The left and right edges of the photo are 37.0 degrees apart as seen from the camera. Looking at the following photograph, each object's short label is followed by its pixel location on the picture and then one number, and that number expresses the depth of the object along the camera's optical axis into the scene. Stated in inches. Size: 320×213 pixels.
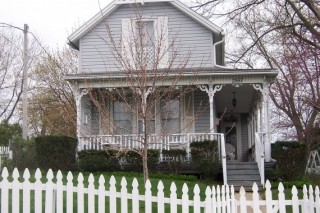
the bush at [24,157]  719.1
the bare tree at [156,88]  649.0
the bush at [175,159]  673.0
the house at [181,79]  692.1
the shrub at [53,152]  651.5
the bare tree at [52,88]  1337.4
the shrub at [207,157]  638.5
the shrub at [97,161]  666.2
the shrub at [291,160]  637.9
